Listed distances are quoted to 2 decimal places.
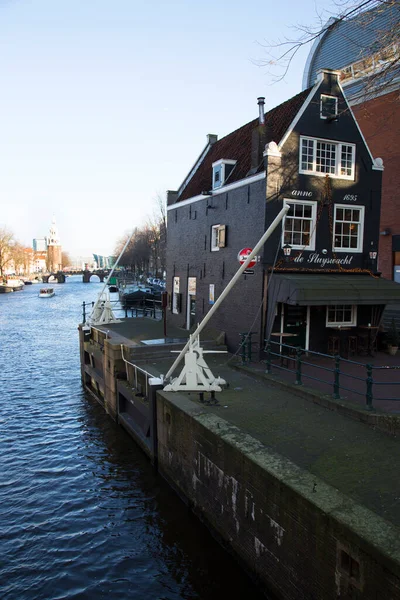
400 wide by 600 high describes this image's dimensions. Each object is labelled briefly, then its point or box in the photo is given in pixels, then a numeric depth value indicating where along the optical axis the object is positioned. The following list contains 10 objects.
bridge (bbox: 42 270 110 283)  129.00
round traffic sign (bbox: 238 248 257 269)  15.10
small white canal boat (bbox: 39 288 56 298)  74.25
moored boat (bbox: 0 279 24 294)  87.00
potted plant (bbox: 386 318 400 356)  16.49
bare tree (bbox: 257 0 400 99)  8.55
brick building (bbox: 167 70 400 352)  15.12
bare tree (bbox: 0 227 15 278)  99.36
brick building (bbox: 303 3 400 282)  28.92
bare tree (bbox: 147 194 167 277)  59.47
